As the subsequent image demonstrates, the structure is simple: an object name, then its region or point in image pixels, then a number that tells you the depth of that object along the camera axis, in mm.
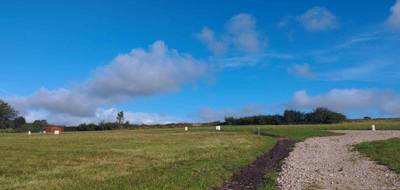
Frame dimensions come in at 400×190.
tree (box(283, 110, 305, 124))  176000
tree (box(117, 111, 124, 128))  190700
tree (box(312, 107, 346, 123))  170750
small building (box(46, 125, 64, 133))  182375
